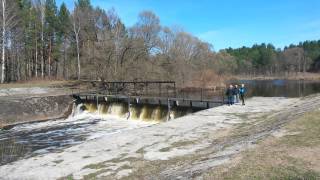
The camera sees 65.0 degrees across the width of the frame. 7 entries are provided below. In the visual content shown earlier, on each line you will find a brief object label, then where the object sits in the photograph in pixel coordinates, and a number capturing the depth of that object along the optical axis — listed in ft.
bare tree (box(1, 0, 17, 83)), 101.62
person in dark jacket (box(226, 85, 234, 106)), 53.51
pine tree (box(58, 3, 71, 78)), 138.10
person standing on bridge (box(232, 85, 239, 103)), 54.28
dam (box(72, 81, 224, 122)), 61.24
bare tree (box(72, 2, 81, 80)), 125.06
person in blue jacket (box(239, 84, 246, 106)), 51.38
